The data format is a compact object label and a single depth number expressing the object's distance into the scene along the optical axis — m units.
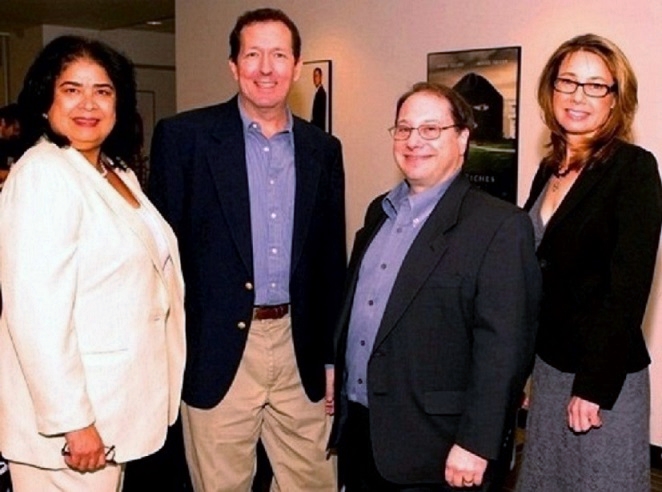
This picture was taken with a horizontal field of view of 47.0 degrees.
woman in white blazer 1.69
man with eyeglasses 1.76
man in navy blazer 2.25
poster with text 4.32
